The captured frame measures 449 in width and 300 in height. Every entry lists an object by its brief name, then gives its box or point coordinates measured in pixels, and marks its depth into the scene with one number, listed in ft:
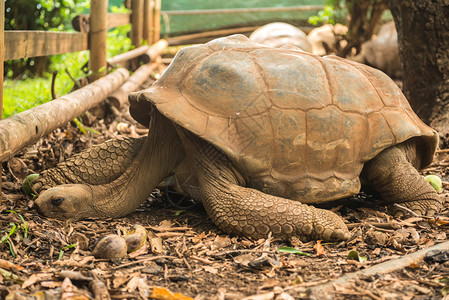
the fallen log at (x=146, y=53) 23.78
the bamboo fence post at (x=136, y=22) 30.01
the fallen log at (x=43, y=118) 9.91
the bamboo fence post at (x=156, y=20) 36.61
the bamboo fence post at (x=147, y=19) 34.21
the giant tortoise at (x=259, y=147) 10.85
